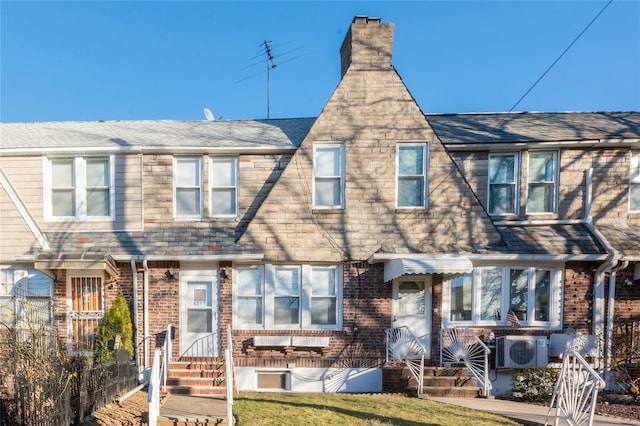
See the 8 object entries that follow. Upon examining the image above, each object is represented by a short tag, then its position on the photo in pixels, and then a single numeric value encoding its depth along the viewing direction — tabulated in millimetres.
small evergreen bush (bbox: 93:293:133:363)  9055
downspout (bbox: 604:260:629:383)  9164
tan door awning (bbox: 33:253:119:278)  8789
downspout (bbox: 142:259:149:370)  9359
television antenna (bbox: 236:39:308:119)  15925
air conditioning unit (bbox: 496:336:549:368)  9039
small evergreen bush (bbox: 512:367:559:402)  8664
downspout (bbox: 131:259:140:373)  9367
